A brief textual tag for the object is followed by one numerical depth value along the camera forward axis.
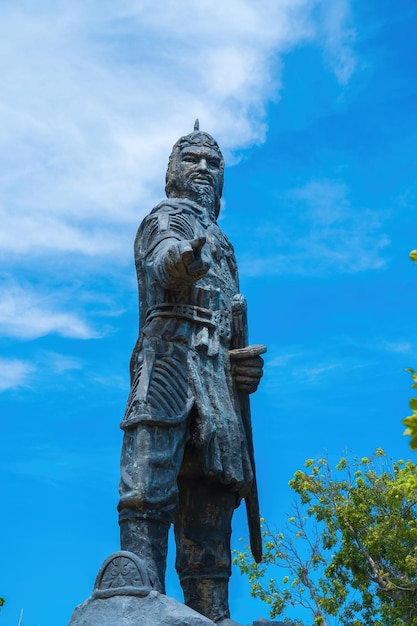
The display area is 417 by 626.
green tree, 15.90
